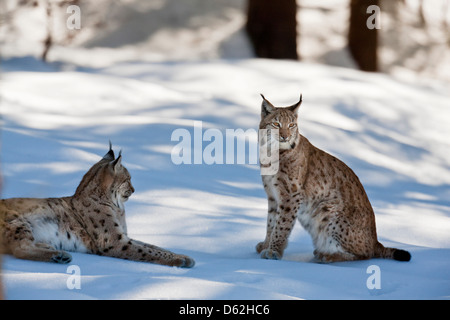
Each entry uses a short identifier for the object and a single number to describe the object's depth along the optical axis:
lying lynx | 10.37
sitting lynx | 12.36
